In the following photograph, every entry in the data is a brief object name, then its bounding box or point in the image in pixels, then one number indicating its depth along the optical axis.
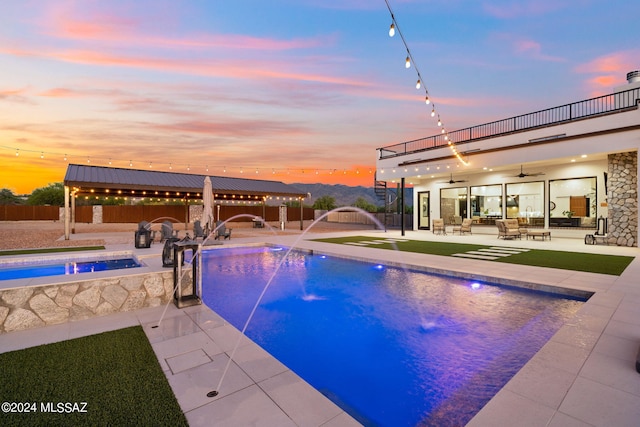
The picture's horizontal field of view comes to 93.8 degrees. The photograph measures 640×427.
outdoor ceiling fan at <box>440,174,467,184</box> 17.83
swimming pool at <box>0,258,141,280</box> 6.25
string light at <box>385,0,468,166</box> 6.77
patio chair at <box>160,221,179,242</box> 10.33
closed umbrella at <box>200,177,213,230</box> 10.98
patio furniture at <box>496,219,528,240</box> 13.23
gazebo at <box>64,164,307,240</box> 13.88
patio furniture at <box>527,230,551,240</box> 13.07
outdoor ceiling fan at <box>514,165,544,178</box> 14.39
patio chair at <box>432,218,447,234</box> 16.61
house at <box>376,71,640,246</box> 11.27
